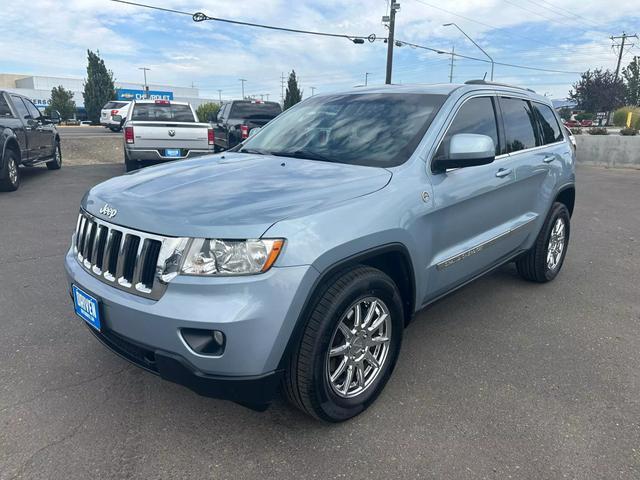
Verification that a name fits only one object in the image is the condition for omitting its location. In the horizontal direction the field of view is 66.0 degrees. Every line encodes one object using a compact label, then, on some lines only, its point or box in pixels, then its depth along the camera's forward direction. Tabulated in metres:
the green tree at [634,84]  54.22
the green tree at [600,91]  47.31
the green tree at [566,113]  51.47
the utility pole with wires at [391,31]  21.69
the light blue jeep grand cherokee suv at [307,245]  2.11
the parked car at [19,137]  8.84
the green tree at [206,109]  49.05
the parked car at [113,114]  28.36
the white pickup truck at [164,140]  9.86
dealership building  66.38
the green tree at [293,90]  50.16
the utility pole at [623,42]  53.31
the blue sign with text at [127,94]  60.06
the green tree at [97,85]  49.56
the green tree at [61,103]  49.47
